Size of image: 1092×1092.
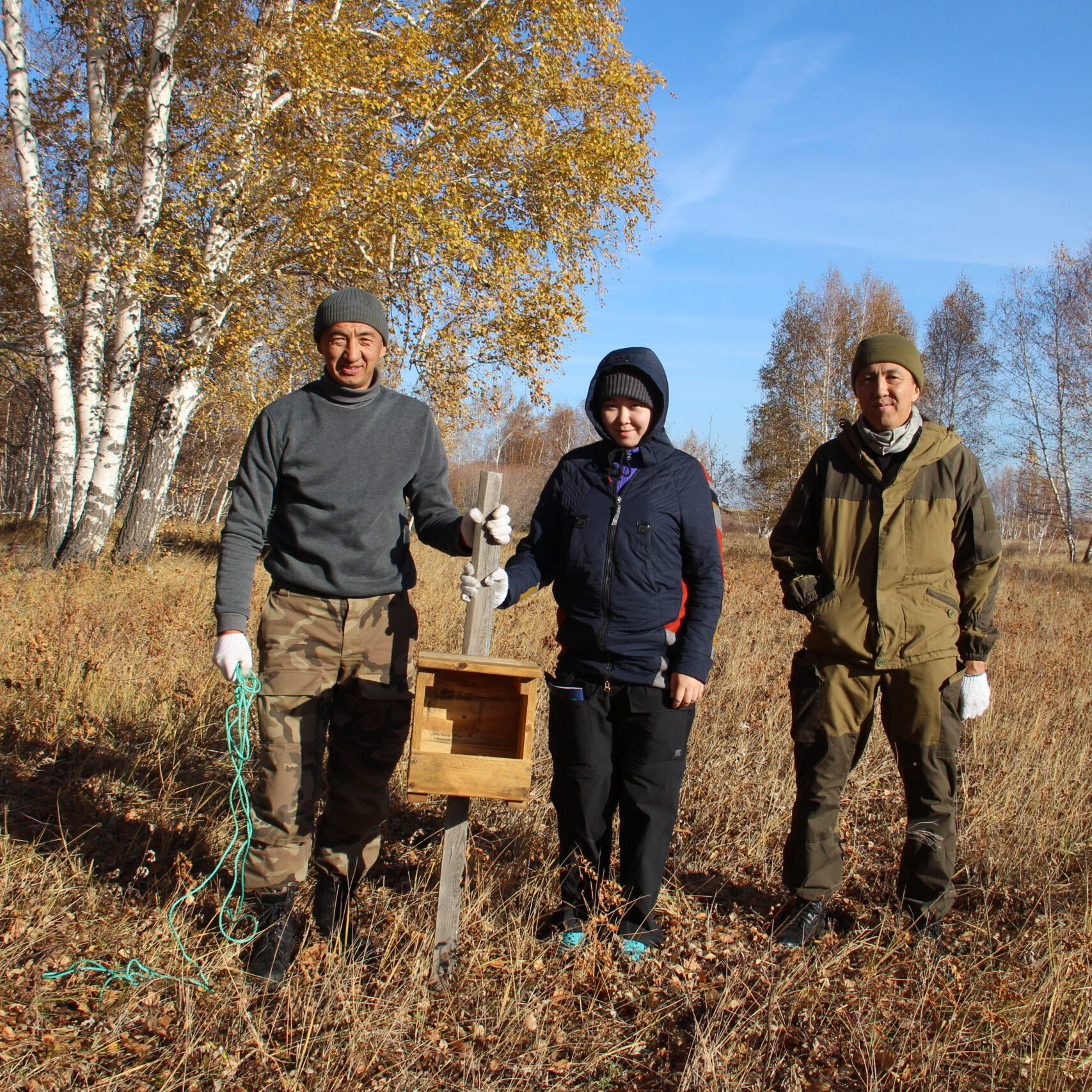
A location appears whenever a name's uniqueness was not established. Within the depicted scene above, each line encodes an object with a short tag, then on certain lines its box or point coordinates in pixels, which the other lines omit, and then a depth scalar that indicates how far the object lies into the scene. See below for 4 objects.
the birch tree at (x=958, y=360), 26.86
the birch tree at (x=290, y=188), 9.21
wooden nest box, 2.43
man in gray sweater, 2.64
